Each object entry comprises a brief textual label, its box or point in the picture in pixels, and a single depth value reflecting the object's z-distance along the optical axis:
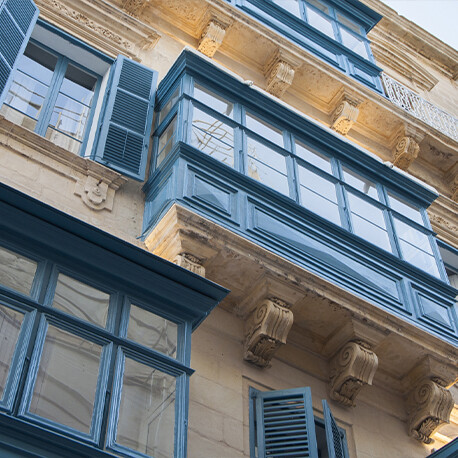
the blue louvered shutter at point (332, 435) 7.35
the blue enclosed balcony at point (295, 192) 8.70
